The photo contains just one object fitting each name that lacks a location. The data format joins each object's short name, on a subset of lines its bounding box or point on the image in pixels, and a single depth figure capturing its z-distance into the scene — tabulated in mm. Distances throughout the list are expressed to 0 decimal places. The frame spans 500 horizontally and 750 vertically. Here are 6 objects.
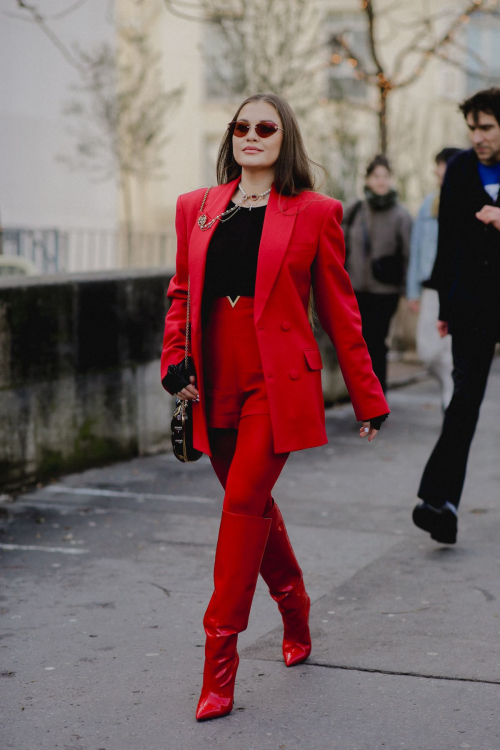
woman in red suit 3465
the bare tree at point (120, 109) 20984
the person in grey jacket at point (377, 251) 8711
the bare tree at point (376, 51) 11781
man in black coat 5156
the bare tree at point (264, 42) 13914
